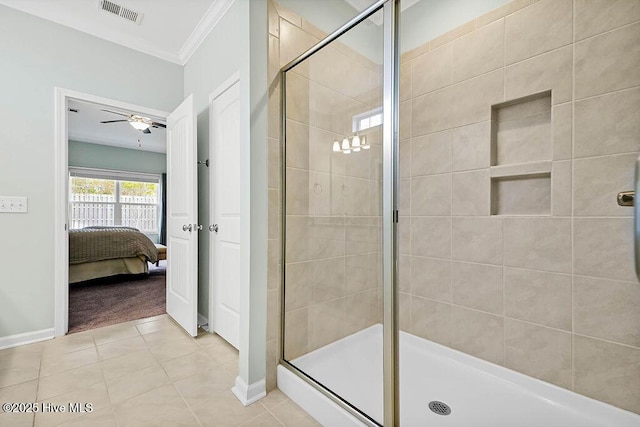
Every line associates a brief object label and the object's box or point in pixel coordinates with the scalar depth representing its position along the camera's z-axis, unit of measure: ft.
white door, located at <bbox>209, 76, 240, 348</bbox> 6.95
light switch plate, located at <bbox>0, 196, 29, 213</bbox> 7.01
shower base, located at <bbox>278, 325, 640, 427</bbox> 4.35
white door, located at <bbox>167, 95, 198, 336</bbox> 7.75
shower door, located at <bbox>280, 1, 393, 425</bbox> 5.32
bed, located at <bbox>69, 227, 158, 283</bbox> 12.30
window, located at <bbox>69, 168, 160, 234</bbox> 20.79
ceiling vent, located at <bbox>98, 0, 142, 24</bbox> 7.38
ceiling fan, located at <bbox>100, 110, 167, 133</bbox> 12.56
